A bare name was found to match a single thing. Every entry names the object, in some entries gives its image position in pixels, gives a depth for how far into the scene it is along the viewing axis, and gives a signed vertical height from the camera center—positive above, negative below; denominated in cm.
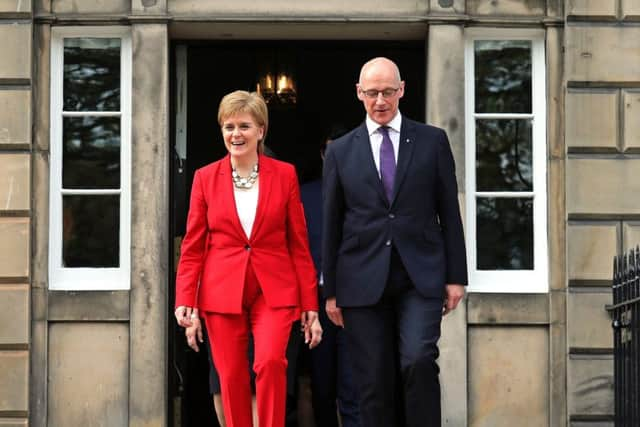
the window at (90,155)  1223 +69
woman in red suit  919 -10
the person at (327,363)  1131 -80
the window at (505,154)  1229 +70
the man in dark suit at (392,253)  884 -3
